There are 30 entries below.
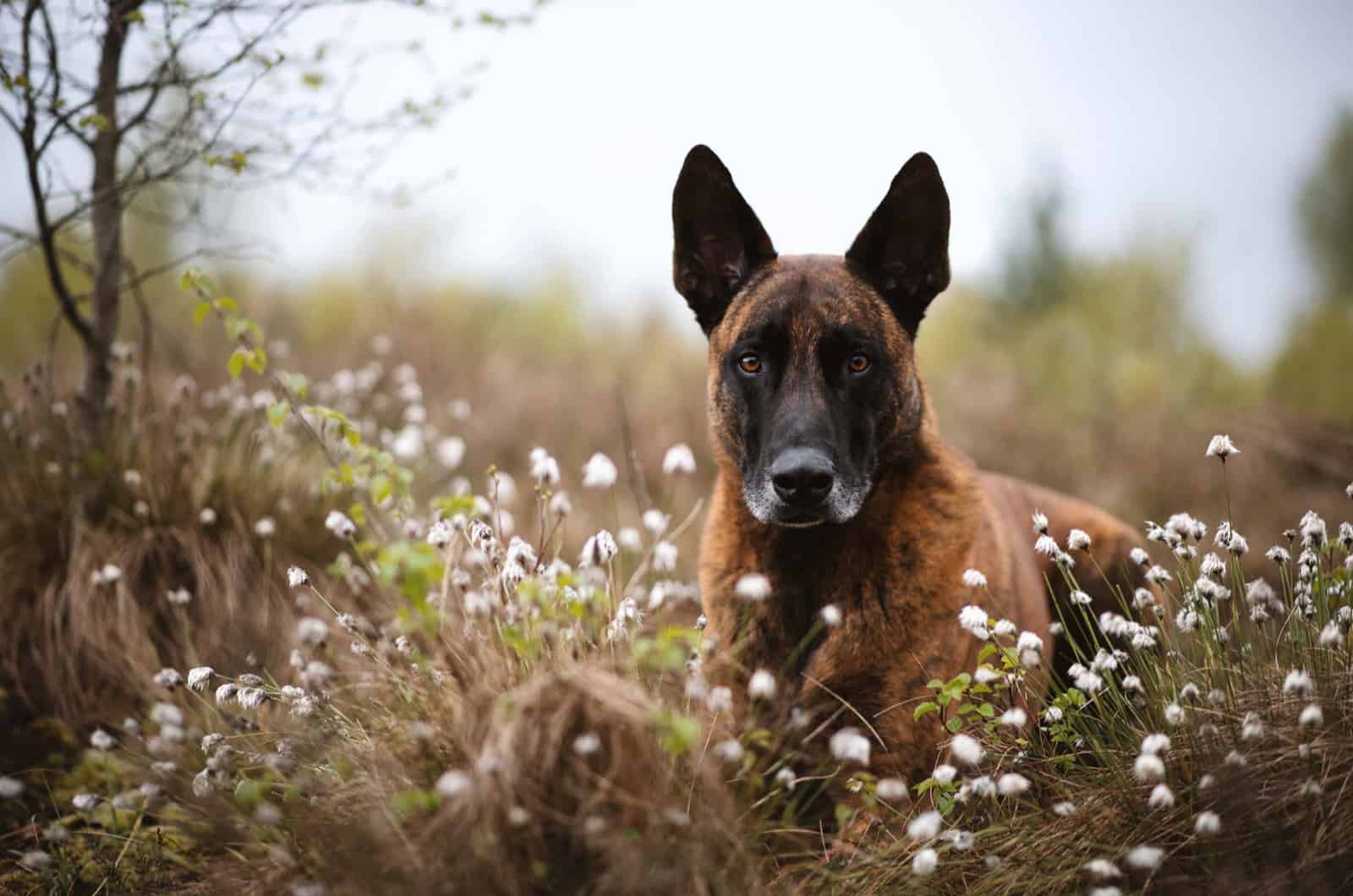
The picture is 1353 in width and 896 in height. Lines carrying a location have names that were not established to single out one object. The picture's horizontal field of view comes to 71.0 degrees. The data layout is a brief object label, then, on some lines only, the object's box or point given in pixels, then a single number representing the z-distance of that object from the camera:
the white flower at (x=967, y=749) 2.27
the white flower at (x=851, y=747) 2.20
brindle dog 3.30
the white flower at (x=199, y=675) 2.67
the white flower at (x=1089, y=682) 2.48
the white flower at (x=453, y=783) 2.01
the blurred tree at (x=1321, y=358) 12.95
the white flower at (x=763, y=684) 2.20
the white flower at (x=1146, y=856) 2.07
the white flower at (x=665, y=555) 2.93
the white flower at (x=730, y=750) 2.35
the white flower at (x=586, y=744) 2.13
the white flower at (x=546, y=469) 3.05
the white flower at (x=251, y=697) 2.66
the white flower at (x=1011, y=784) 2.30
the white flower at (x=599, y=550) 2.63
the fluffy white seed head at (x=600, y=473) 2.85
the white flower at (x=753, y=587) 2.31
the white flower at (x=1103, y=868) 2.14
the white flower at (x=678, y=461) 3.26
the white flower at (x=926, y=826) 2.15
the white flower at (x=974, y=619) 2.64
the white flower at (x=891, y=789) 2.24
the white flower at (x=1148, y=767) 2.17
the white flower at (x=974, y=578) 2.88
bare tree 4.20
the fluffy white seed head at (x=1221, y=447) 2.77
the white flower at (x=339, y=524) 3.21
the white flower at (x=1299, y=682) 2.17
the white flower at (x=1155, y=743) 2.20
